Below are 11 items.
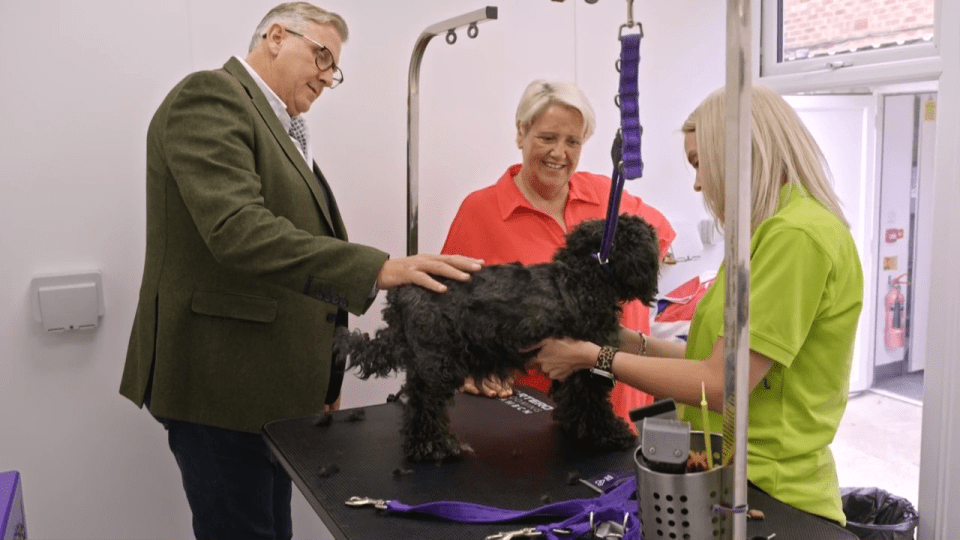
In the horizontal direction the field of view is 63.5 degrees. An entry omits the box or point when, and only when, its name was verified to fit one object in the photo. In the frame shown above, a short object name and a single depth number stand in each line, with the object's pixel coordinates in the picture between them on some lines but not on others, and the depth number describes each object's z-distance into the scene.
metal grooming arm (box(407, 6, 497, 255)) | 2.18
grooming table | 1.40
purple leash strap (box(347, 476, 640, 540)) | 1.37
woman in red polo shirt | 2.47
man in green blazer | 1.72
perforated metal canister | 1.10
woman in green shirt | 1.41
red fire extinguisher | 4.32
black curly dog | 1.64
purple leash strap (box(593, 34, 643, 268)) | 1.21
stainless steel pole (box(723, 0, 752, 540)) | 0.92
